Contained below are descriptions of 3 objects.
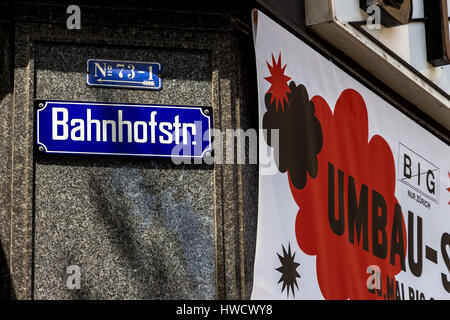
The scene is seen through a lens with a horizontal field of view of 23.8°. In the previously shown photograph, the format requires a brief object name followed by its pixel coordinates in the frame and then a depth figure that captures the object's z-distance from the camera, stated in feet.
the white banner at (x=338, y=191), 24.89
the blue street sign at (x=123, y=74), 24.43
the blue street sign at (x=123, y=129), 23.89
